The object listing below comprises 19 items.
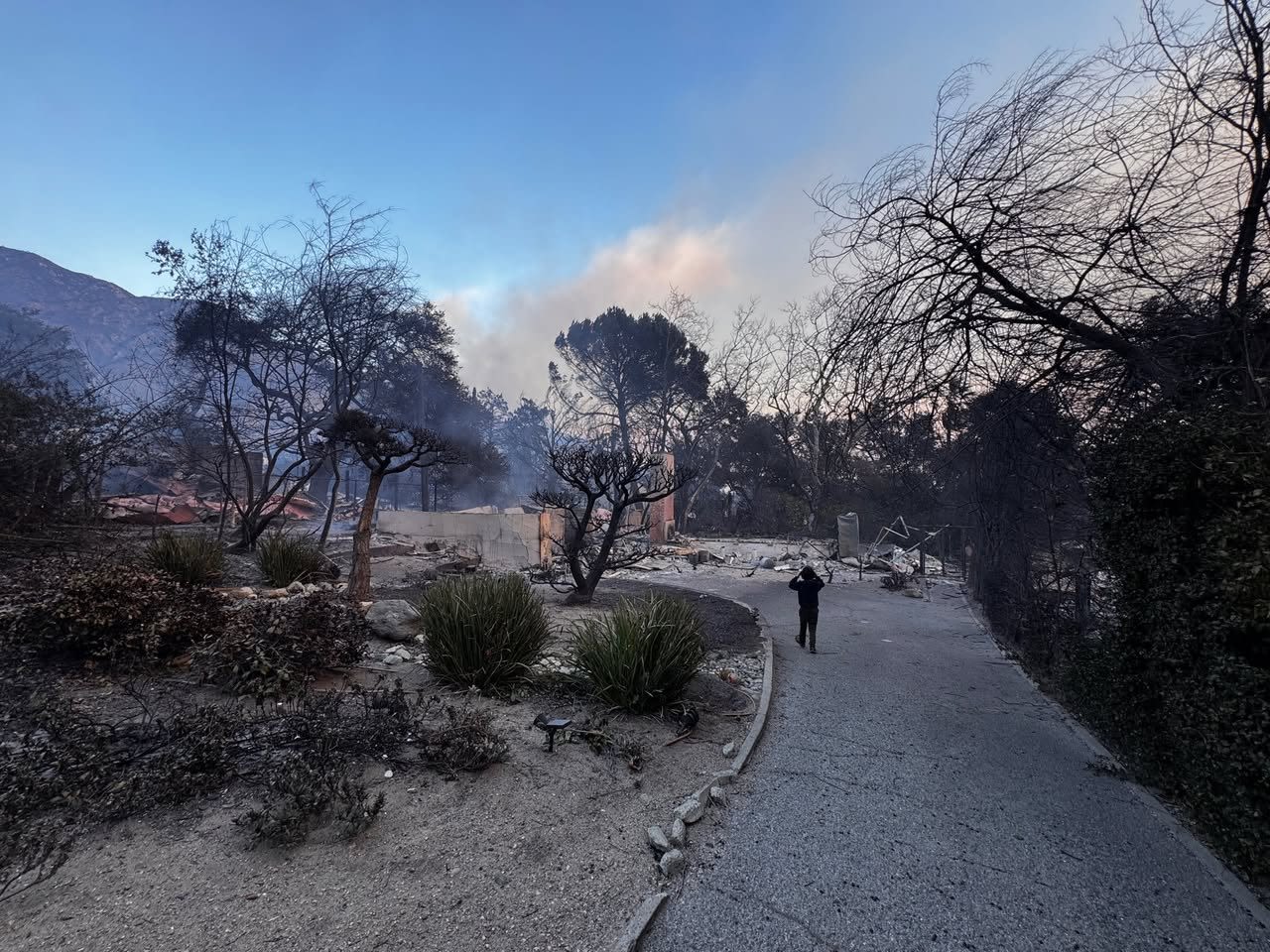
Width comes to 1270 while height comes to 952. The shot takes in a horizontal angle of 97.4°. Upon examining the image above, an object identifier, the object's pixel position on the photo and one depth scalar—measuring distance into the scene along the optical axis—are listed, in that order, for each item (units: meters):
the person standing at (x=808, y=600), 8.05
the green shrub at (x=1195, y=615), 2.74
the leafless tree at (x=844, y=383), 4.77
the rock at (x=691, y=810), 3.35
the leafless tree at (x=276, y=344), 12.39
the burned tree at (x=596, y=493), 10.24
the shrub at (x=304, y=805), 2.72
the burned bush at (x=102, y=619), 4.65
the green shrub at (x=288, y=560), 9.11
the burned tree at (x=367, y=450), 8.35
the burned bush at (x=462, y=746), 3.63
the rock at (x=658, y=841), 3.06
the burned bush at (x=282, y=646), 4.46
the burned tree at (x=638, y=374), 32.53
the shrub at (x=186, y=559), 7.54
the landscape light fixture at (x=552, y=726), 4.04
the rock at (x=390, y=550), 14.98
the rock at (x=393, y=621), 6.77
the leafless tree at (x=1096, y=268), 3.58
